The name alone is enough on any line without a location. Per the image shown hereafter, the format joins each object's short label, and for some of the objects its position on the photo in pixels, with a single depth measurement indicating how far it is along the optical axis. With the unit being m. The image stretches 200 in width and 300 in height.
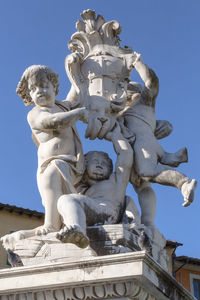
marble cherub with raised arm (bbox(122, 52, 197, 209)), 6.42
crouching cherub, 5.74
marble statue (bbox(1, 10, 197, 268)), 5.97
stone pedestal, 5.02
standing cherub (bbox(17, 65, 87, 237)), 6.23
